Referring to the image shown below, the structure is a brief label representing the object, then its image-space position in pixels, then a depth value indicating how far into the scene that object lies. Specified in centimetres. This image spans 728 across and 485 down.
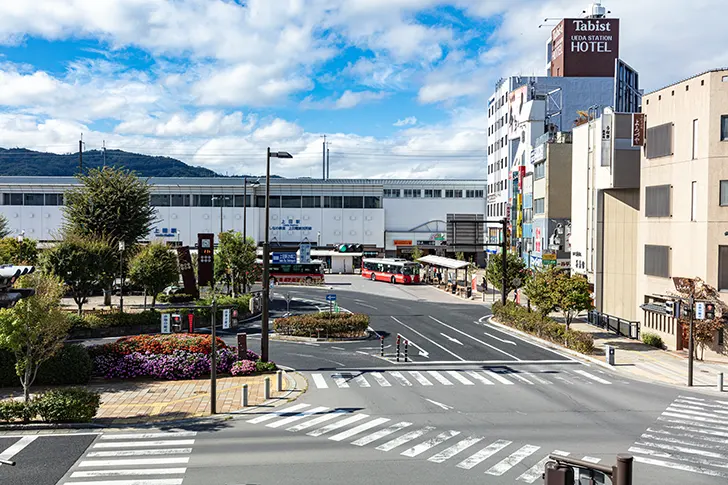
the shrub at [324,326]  3884
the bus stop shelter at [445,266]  6938
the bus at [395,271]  7869
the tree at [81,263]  3928
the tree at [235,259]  5384
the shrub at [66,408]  1986
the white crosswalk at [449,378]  2662
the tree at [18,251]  5021
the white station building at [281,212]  9406
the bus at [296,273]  7794
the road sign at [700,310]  2912
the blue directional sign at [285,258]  7831
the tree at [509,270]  5462
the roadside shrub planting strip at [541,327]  3478
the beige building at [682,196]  3341
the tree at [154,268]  4503
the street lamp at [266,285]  2742
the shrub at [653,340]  3658
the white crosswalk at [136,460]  1511
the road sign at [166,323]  2564
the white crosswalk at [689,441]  1648
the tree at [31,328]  2044
